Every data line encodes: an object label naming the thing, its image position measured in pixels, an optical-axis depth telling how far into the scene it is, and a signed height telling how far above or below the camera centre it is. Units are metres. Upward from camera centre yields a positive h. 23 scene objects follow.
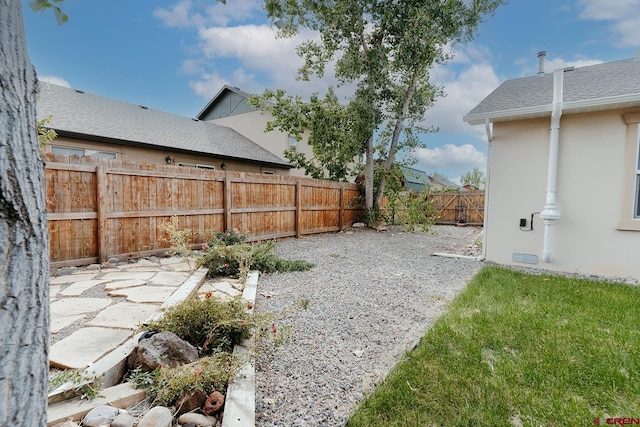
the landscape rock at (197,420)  1.61 -1.18
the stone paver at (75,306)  2.79 -1.09
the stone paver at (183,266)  4.73 -1.13
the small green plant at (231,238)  6.02 -0.82
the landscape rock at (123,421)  1.51 -1.12
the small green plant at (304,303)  3.42 -1.19
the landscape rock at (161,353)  1.94 -1.02
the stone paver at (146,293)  3.24 -1.10
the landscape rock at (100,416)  1.52 -1.12
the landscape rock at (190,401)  1.70 -1.16
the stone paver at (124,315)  2.58 -1.09
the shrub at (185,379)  1.73 -1.08
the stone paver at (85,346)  1.97 -1.08
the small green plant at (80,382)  1.68 -1.05
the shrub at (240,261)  4.64 -1.01
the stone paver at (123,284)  3.63 -1.10
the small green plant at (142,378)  1.82 -1.10
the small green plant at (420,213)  10.53 -0.47
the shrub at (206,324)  2.32 -0.99
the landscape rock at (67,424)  1.45 -1.09
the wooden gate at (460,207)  15.09 -0.35
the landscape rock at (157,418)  1.51 -1.12
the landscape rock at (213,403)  1.70 -1.16
